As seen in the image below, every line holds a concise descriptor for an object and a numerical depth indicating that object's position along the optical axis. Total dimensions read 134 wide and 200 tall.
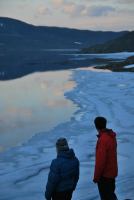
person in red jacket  6.19
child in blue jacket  5.63
